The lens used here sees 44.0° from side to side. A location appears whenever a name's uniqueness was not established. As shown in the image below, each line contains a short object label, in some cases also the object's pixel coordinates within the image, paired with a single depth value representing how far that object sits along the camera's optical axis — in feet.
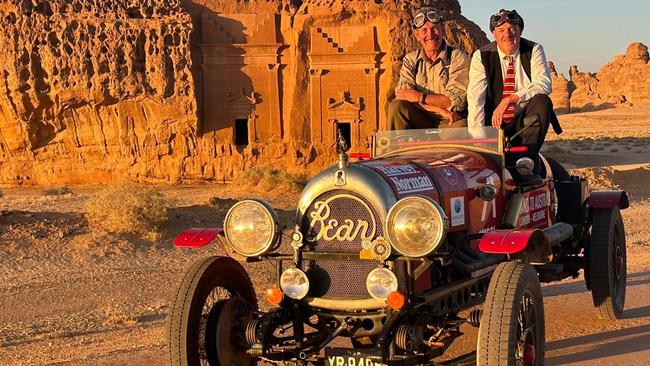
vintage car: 15.16
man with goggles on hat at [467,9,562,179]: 22.59
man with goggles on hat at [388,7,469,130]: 23.40
